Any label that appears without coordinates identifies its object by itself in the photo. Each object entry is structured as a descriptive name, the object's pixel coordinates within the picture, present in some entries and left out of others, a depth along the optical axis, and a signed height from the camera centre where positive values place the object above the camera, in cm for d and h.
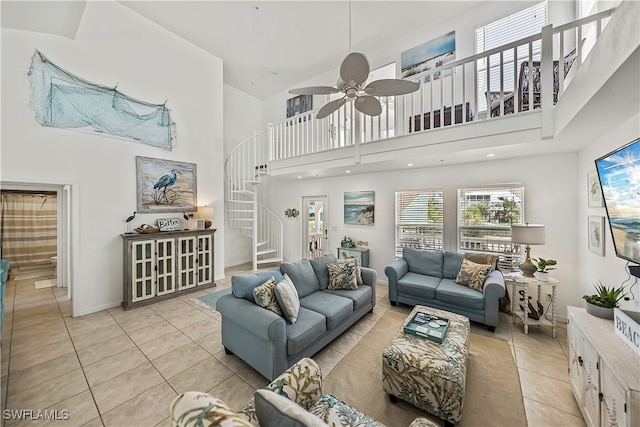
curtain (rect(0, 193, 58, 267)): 566 -37
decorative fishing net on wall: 329 +167
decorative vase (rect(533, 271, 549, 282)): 300 -80
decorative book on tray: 214 -110
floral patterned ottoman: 172 -122
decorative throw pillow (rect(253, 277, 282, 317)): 238 -85
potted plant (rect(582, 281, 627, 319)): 186 -73
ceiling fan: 234 +137
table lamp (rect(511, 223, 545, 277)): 301 -31
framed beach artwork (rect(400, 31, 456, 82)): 458 +319
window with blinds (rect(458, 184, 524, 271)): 374 -10
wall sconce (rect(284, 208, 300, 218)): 659 +1
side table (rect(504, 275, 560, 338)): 294 -108
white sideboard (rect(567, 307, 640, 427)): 125 -99
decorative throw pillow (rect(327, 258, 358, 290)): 339 -90
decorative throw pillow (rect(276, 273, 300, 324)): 239 -90
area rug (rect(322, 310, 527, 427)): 185 -157
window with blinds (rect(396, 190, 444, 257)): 450 -12
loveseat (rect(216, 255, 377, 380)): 212 -110
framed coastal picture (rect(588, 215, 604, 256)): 260 -24
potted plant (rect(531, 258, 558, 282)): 301 -76
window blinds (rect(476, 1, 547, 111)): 386 +303
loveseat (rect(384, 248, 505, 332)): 308 -104
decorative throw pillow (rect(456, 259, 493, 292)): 332 -88
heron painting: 420 +53
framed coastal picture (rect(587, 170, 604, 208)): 260 +25
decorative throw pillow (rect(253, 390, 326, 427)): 87 -76
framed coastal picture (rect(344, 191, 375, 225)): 527 +14
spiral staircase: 596 +15
